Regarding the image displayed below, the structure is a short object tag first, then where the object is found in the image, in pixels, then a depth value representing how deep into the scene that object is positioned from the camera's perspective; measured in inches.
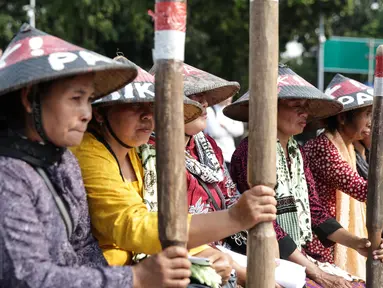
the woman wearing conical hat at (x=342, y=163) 301.3
